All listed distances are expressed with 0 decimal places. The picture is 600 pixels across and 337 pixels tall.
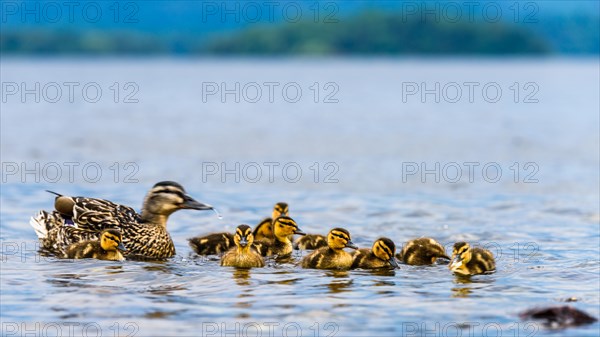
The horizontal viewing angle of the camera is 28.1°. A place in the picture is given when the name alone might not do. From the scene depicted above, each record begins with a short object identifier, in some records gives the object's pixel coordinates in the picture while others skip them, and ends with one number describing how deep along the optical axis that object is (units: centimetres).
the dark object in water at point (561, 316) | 910
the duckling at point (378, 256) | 1145
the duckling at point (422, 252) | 1185
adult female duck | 1219
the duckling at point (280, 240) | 1254
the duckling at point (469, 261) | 1120
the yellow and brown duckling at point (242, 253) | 1156
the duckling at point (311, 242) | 1325
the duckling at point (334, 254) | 1157
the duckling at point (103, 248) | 1168
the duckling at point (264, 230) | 1328
